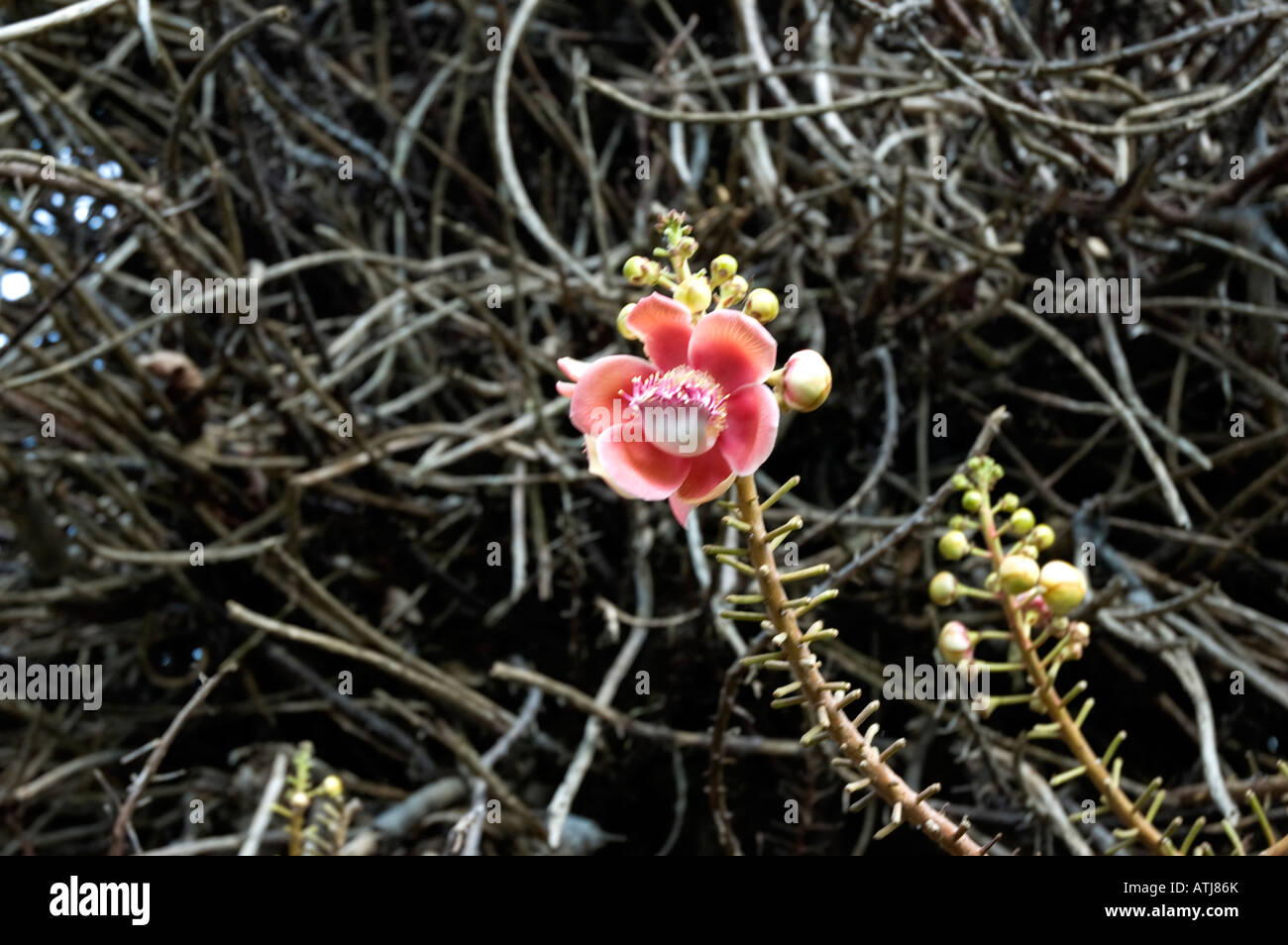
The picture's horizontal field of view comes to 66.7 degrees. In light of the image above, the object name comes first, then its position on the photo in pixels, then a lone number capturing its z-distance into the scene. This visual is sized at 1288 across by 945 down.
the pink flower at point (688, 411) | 0.36
